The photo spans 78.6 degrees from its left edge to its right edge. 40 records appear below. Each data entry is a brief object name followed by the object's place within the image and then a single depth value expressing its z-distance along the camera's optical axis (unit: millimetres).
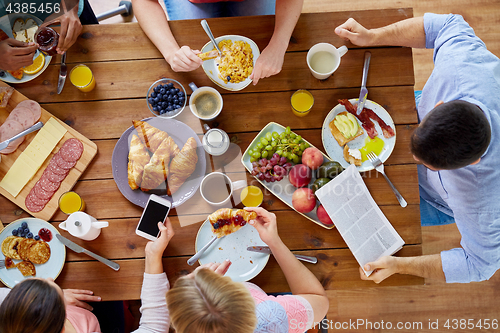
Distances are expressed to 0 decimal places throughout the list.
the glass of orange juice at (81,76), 1428
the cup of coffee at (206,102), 1364
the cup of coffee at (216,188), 1312
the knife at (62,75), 1448
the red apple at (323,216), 1315
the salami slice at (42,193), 1355
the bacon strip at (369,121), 1371
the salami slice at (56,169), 1366
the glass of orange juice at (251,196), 1353
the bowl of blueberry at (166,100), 1362
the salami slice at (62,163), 1370
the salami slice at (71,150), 1381
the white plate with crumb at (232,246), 1324
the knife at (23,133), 1325
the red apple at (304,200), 1309
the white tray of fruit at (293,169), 1318
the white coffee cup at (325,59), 1359
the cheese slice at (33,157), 1359
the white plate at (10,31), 1419
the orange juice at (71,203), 1352
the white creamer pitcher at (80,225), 1271
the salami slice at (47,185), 1360
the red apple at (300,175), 1316
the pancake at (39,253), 1312
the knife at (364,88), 1363
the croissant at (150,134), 1343
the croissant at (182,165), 1290
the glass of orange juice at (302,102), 1375
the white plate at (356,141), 1366
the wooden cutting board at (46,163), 1354
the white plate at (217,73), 1418
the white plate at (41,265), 1318
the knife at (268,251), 1307
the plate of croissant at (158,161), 1307
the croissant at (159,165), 1301
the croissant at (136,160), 1315
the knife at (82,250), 1312
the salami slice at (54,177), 1363
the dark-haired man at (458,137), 1087
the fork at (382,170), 1346
